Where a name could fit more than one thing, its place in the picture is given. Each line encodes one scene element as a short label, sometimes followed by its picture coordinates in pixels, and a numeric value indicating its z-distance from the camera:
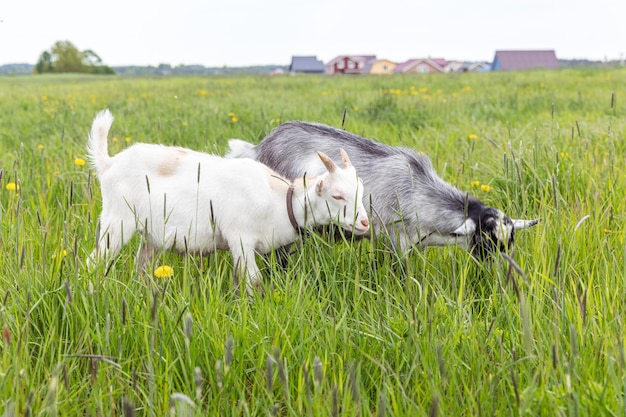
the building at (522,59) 94.83
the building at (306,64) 109.69
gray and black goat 3.40
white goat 3.20
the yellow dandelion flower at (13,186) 3.99
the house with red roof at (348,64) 109.75
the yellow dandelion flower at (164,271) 2.55
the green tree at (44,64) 99.56
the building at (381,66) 113.69
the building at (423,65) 104.38
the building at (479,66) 111.81
